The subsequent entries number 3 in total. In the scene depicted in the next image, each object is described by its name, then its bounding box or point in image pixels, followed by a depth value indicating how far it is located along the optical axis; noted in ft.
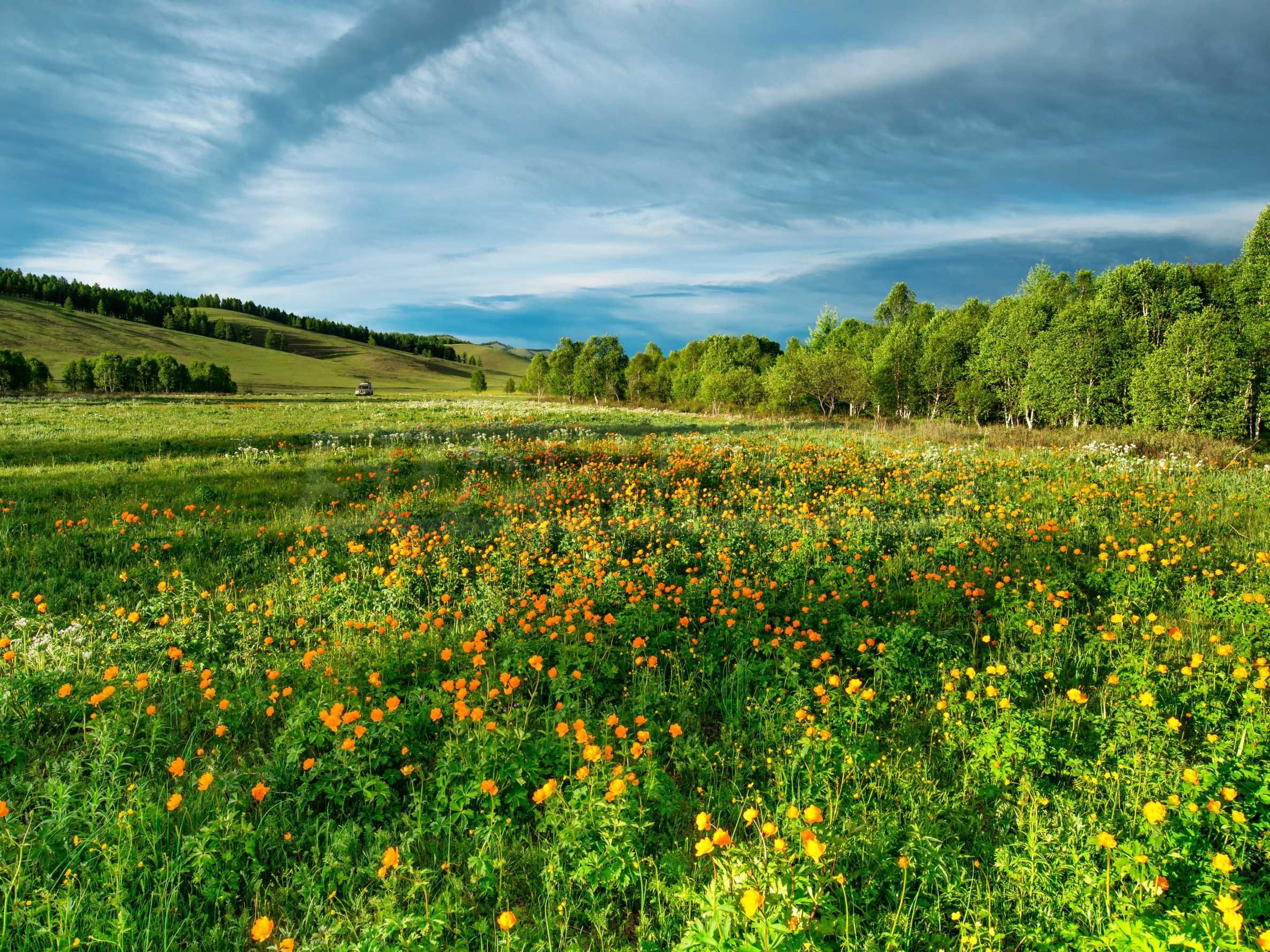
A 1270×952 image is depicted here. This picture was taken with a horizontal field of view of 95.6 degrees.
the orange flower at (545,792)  9.59
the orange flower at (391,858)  8.15
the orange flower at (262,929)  7.48
